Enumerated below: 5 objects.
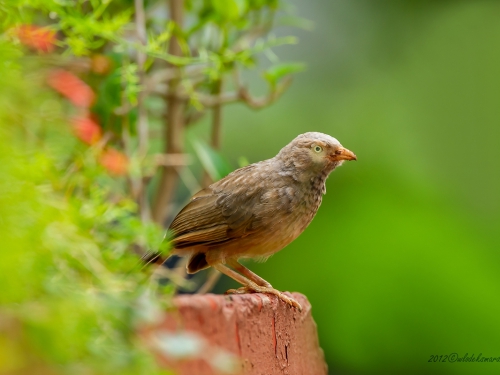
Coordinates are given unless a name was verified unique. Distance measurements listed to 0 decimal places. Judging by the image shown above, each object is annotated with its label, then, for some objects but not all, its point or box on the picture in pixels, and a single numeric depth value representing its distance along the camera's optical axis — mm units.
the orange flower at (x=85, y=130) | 4918
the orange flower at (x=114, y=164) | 5332
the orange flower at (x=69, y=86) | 4714
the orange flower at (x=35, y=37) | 4863
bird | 6324
